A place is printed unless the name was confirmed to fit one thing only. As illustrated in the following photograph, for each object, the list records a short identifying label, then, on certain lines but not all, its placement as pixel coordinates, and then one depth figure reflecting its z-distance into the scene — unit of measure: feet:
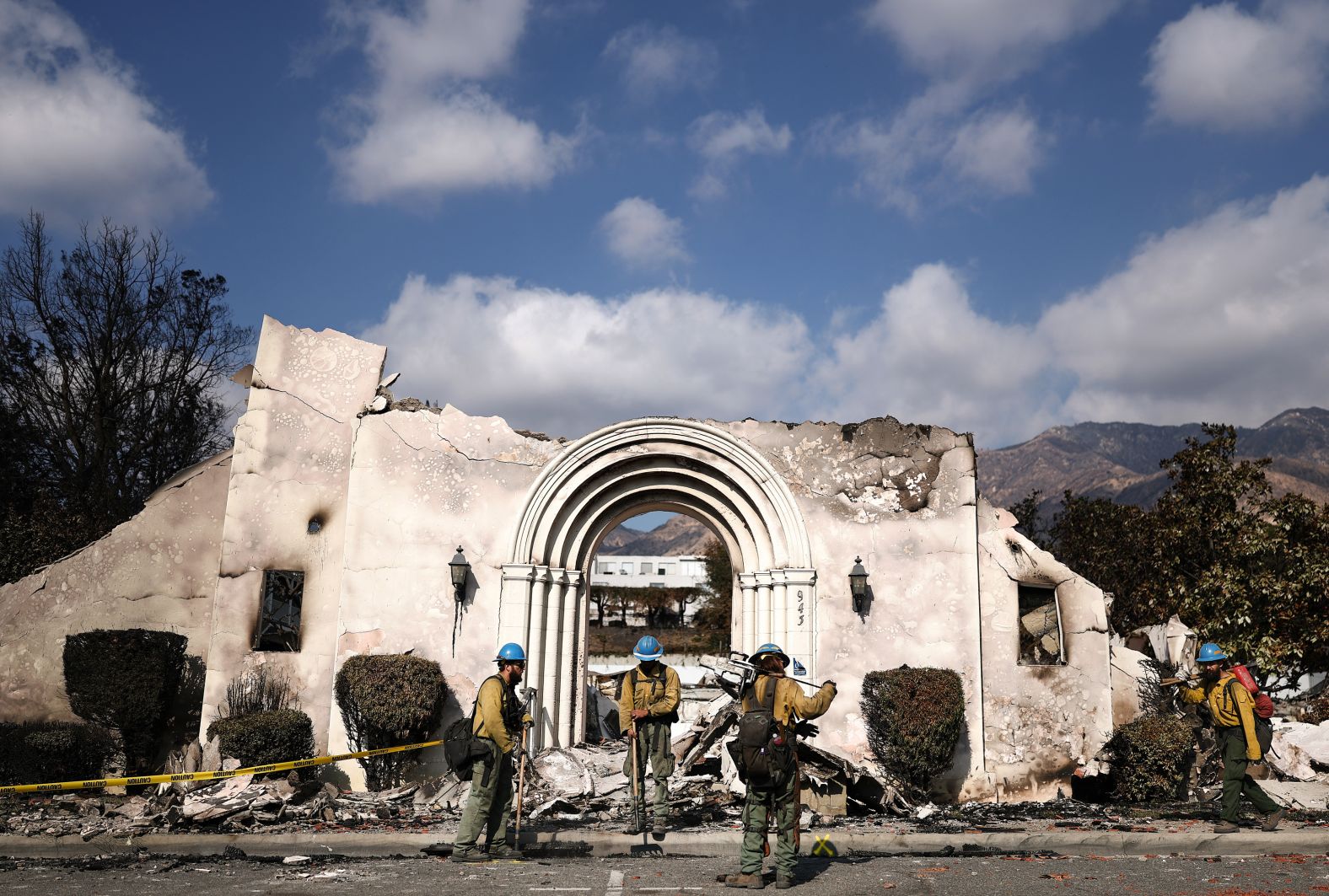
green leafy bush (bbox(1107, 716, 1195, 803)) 37.35
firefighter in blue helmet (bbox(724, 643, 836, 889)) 24.08
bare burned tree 75.56
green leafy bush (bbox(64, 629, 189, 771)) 38.81
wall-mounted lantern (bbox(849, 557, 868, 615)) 40.86
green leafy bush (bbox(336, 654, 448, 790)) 37.65
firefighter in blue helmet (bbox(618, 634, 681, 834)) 31.24
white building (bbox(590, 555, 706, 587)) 239.71
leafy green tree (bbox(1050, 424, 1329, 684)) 51.13
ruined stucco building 40.98
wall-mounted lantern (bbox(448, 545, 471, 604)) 40.63
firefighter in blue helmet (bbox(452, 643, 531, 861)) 27.14
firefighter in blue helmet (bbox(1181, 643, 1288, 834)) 31.32
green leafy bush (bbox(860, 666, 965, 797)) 37.81
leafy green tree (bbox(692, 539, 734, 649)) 157.27
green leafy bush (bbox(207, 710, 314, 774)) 36.94
